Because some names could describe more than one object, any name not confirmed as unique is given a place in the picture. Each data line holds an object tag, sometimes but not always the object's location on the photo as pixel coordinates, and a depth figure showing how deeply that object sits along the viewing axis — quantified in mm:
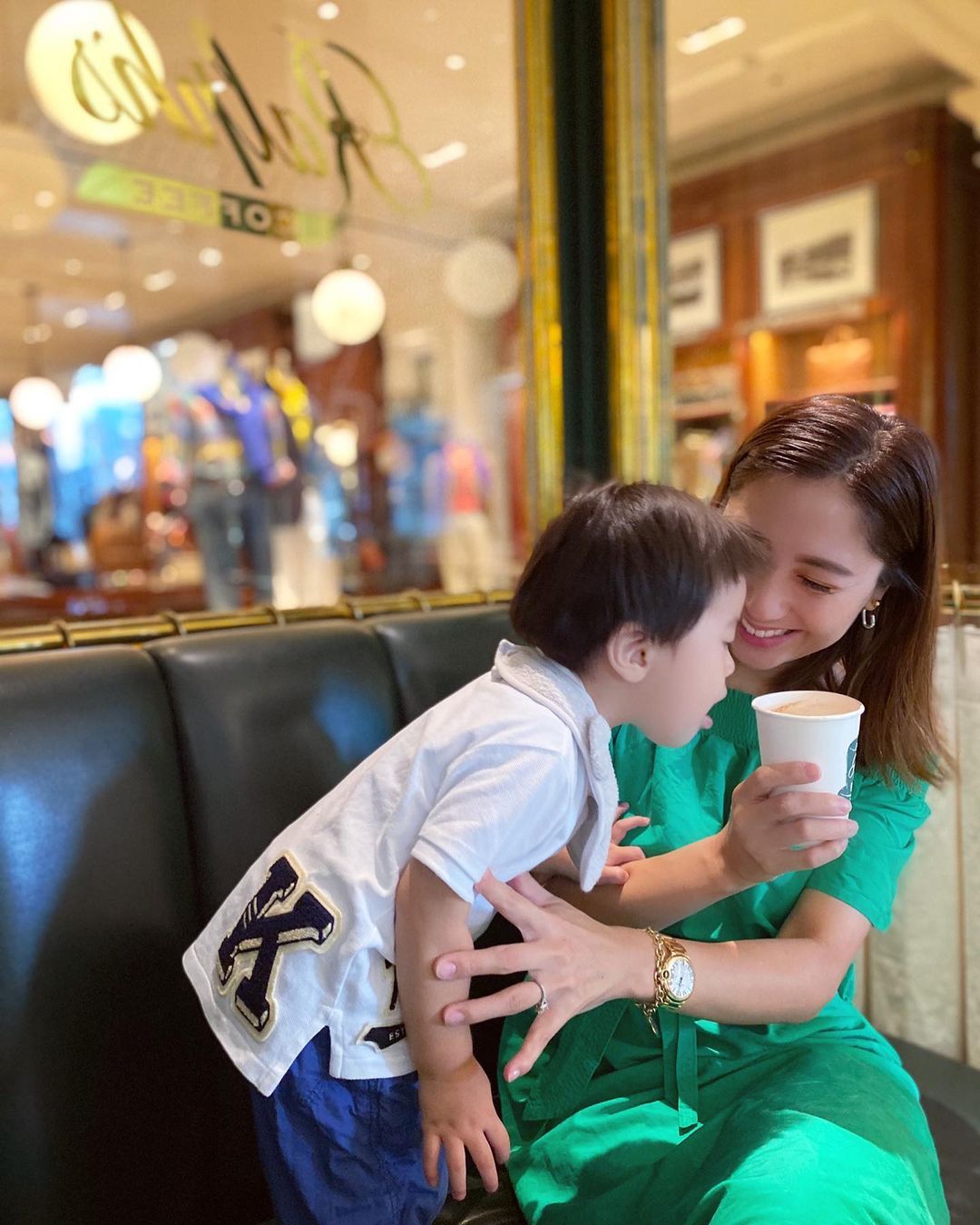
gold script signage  1905
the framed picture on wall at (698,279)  5816
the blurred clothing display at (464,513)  4414
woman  944
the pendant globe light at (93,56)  1886
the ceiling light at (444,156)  2248
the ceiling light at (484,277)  2414
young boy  876
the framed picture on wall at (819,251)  5328
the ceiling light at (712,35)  3738
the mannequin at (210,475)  6492
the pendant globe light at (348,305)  5352
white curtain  1604
